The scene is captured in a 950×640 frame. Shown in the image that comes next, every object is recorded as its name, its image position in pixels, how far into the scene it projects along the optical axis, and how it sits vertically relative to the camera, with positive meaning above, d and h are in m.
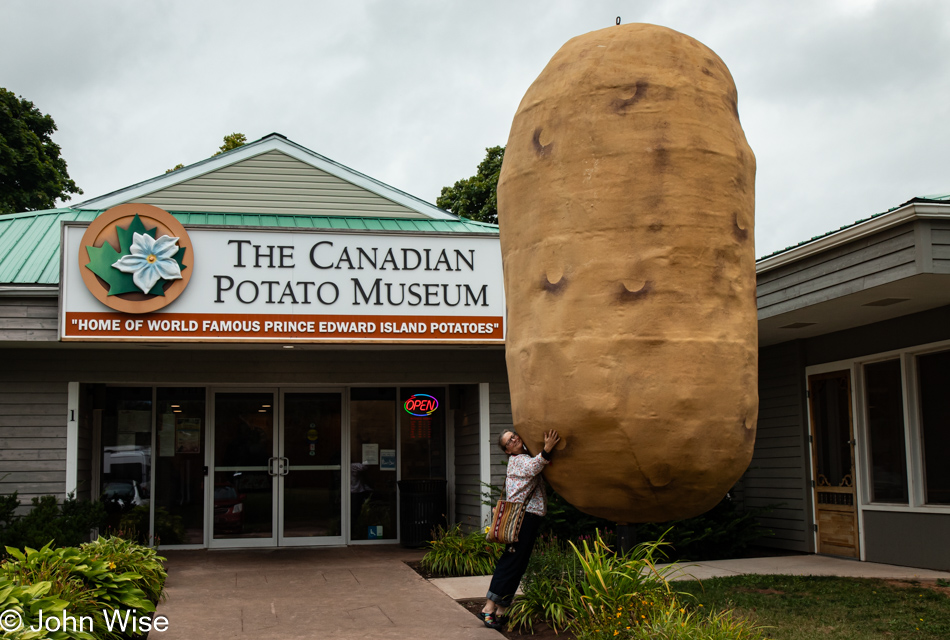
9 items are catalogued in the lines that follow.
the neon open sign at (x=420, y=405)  13.73 +0.27
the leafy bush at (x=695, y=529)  11.02 -1.39
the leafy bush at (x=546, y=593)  6.92 -1.40
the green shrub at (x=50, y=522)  9.95 -1.12
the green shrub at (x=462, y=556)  10.26 -1.59
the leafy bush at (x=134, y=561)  7.55 -1.21
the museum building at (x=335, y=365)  9.92 +0.76
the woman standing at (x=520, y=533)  6.14 -0.86
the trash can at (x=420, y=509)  12.89 -1.27
